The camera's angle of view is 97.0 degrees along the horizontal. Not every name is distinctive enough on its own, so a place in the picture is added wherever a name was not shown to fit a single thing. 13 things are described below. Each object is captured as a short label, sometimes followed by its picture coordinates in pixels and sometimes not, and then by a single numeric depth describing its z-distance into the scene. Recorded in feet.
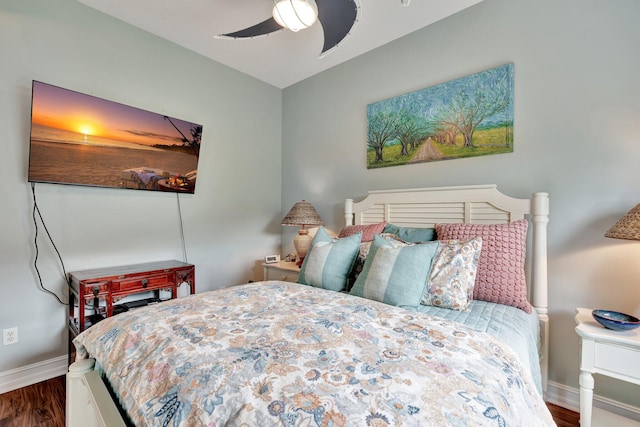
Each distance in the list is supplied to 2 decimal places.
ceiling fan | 5.31
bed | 2.27
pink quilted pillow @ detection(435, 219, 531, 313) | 5.31
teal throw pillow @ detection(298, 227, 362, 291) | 5.95
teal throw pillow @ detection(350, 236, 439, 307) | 4.83
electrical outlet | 6.30
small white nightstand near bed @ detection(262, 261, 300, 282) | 8.88
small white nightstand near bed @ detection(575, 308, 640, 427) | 4.11
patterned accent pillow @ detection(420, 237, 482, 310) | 5.01
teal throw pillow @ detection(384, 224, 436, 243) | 6.59
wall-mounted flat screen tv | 6.47
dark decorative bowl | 4.27
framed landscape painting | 6.64
